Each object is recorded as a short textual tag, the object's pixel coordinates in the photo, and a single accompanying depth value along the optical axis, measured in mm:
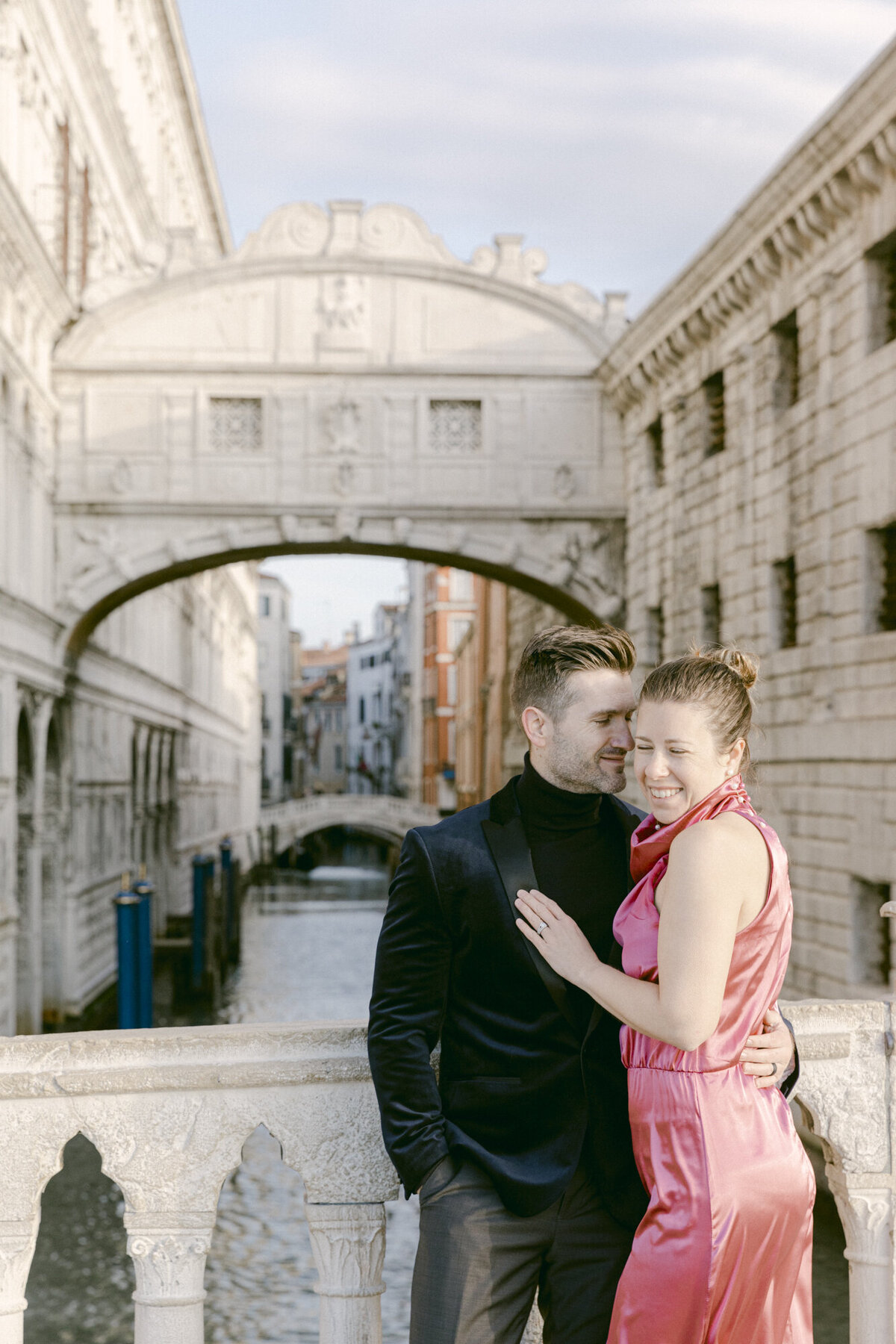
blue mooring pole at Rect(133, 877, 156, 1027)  14586
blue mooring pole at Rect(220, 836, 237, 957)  22312
